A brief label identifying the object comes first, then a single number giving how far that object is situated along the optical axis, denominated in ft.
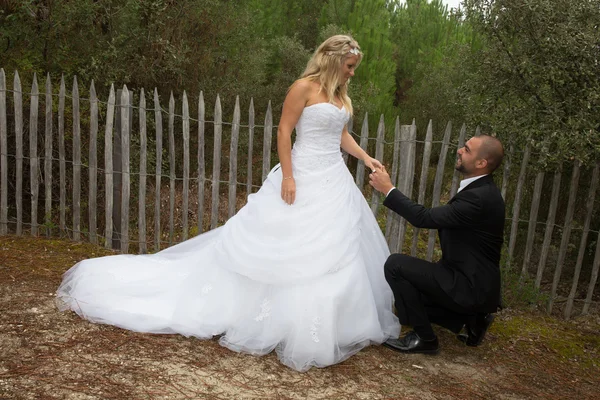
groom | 12.39
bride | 12.36
